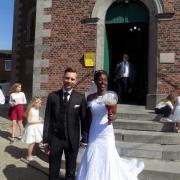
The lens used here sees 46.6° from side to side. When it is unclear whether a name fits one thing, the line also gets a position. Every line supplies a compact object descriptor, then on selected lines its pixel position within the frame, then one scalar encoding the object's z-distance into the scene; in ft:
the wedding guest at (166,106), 17.99
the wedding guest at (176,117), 16.35
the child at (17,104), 18.90
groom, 9.93
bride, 9.31
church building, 20.47
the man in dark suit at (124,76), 22.19
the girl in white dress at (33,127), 15.05
